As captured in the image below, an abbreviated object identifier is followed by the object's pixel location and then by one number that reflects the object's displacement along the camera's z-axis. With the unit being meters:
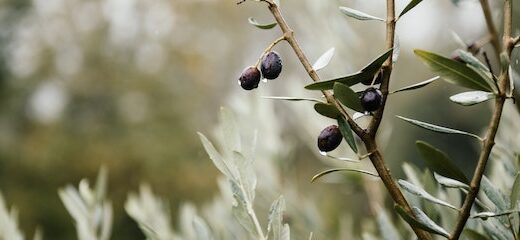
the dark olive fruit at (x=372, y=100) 1.01
